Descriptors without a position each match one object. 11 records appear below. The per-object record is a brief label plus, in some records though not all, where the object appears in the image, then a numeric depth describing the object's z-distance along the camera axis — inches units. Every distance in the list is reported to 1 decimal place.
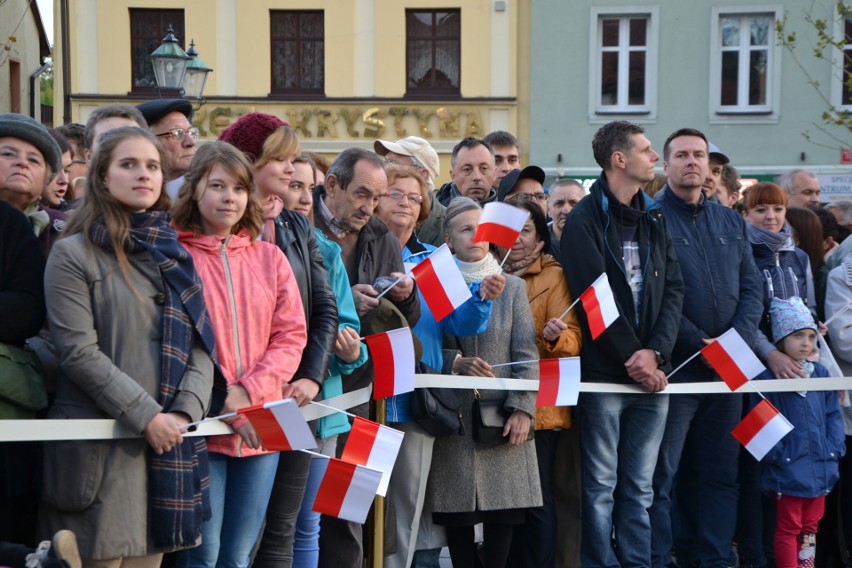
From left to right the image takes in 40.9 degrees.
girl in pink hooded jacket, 169.9
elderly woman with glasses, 219.8
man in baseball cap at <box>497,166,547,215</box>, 288.2
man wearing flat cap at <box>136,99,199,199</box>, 212.5
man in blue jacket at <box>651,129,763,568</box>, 255.4
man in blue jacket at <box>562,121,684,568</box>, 241.0
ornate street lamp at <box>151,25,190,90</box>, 575.8
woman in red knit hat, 186.1
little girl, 253.4
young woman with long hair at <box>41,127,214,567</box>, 153.0
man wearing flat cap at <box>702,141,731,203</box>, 317.4
